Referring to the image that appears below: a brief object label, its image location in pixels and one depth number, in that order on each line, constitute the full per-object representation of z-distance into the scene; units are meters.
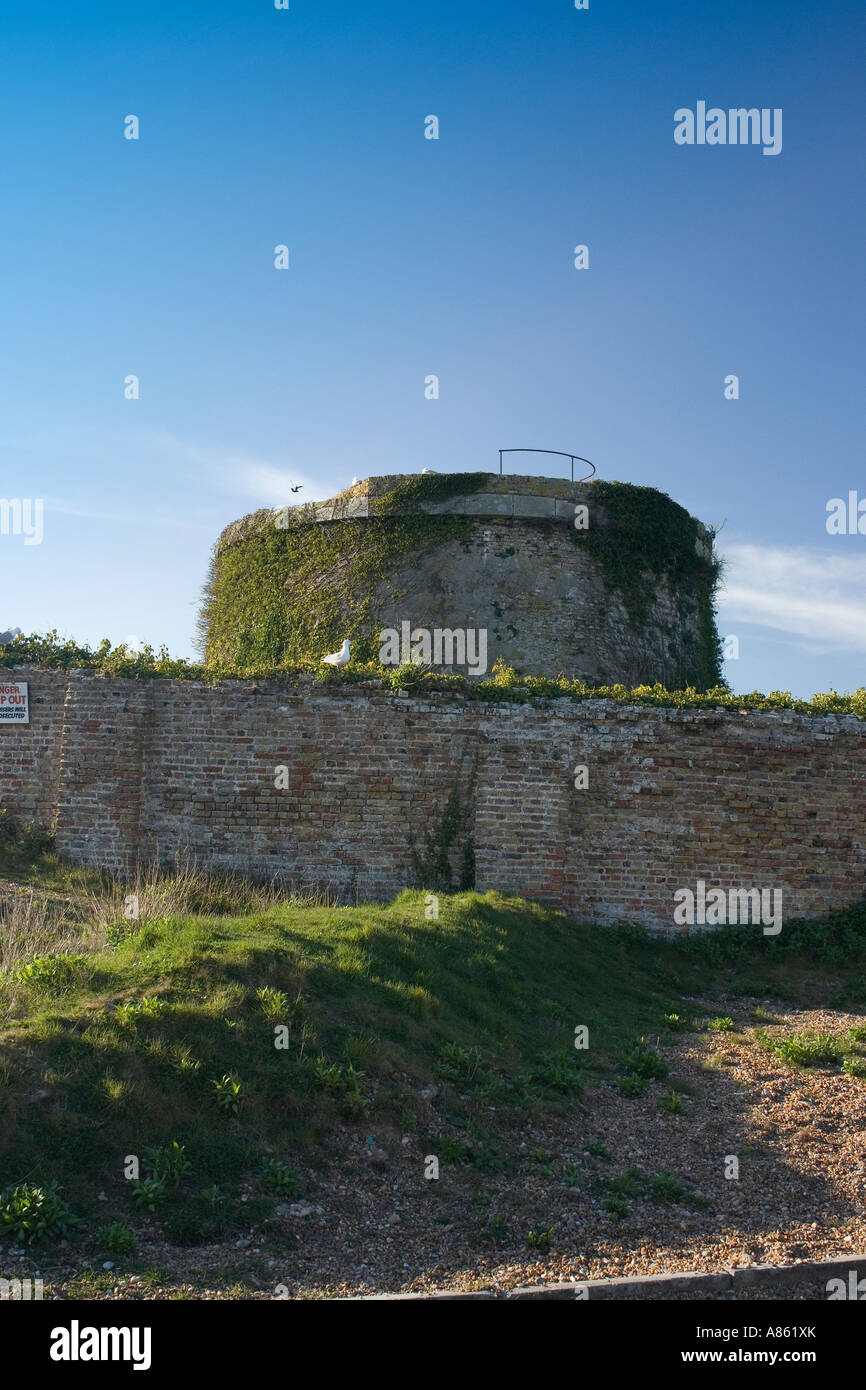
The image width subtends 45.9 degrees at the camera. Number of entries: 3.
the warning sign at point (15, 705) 12.59
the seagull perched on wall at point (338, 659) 13.12
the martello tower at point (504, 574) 17.33
